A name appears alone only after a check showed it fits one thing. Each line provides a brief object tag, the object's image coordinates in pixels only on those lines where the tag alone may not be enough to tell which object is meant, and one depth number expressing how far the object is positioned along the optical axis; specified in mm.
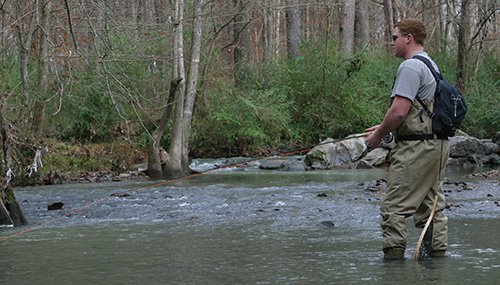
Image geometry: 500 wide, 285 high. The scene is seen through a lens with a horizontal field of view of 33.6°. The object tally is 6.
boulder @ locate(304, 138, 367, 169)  19375
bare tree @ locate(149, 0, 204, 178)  16234
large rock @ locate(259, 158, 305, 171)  19220
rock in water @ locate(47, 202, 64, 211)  11424
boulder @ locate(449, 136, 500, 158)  19344
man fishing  5895
